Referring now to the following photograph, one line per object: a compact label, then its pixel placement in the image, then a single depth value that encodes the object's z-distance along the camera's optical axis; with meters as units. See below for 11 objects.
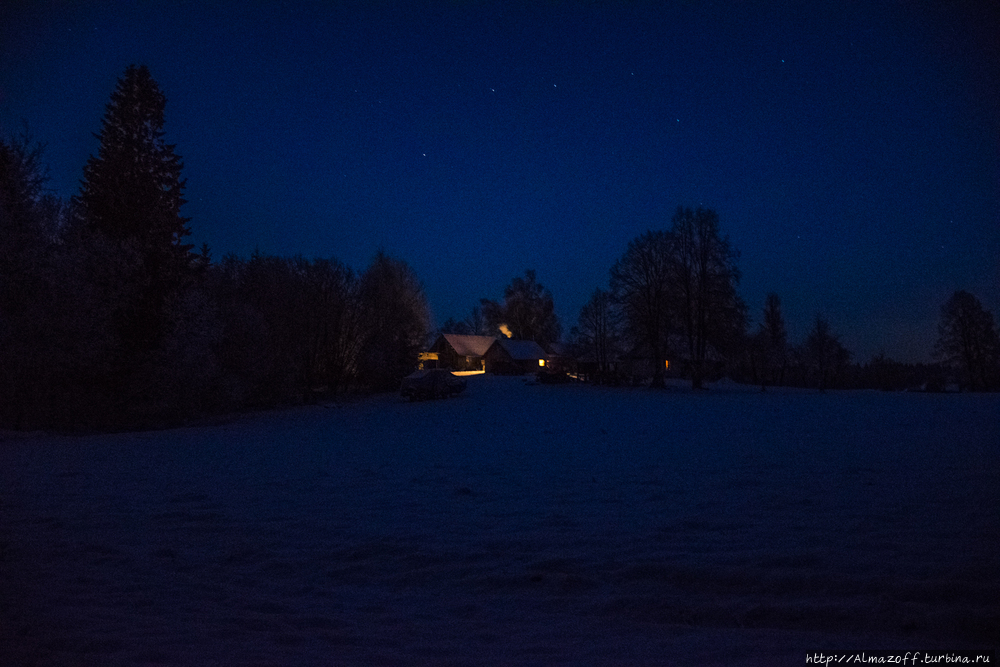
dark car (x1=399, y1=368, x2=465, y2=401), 37.59
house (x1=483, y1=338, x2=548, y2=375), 83.94
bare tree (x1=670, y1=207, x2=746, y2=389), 44.56
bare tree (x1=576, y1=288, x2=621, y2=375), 65.81
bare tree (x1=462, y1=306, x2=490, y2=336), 108.28
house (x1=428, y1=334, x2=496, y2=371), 86.94
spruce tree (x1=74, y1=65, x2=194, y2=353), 26.27
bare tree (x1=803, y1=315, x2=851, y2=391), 55.88
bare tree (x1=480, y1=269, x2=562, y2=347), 102.00
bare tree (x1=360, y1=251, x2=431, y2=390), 46.31
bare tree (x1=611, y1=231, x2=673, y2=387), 47.16
